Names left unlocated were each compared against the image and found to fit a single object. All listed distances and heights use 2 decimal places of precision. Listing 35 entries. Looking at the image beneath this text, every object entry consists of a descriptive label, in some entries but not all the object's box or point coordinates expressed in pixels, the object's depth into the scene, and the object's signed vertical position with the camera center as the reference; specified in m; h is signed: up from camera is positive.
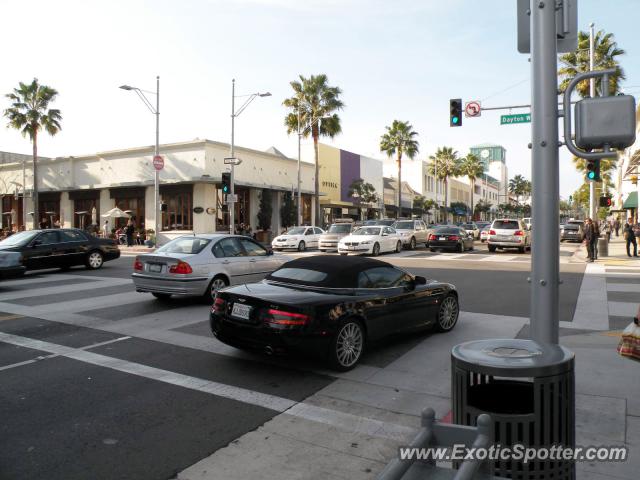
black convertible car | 5.77 -0.95
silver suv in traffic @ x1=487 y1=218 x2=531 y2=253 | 26.95 -0.33
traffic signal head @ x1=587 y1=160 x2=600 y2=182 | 5.04 +0.60
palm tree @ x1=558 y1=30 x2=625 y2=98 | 28.28 +9.57
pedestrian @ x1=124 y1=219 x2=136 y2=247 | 32.06 -0.03
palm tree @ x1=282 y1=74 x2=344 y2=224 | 38.94 +9.44
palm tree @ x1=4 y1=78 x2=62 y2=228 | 37.59 +8.88
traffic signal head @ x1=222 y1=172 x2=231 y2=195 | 25.47 +2.47
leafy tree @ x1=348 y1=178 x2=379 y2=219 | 51.69 +3.88
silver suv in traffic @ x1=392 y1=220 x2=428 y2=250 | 28.81 -0.12
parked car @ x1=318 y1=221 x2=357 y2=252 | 27.58 -0.29
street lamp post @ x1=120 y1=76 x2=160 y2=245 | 29.82 +5.81
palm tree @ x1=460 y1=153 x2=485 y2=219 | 83.38 +10.36
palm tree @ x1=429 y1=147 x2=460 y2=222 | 73.62 +9.68
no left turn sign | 21.02 +4.93
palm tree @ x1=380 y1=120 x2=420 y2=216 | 50.41 +8.81
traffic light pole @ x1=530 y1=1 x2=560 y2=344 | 3.72 +0.37
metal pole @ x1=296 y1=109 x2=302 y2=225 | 37.09 +1.44
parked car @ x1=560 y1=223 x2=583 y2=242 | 37.34 -0.28
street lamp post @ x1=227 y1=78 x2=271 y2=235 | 28.19 +6.42
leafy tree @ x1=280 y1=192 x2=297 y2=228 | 40.00 +1.40
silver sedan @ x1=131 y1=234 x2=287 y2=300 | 10.08 -0.70
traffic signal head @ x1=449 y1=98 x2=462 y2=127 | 20.28 +4.65
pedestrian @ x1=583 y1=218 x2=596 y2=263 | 21.22 -0.42
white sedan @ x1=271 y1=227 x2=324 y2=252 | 27.95 -0.46
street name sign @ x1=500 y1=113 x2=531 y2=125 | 20.39 +4.41
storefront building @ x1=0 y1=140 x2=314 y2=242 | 34.16 +3.35
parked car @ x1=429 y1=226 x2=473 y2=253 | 26.81 -0.51
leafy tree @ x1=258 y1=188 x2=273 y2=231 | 37.56 +1.42
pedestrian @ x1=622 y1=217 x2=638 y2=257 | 22.98 -0.38
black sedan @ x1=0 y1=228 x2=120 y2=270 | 15.63 -0.47
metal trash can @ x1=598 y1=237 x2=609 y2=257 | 23.45 -0.88
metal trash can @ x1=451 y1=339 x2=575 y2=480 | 2.60 -0.90
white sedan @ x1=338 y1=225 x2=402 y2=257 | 24.73 -0.54
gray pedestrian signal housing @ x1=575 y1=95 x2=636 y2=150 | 3.41 +0.72
